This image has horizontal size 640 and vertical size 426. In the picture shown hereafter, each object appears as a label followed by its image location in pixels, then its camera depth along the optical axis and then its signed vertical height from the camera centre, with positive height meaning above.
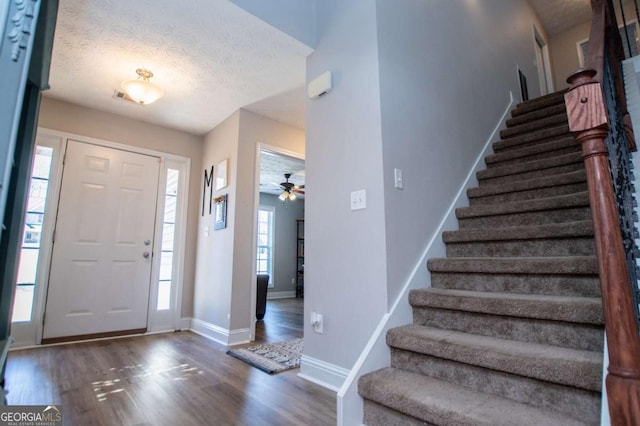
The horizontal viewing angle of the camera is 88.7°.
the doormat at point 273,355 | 2.63 -0.87
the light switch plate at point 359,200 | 2.16 +0.38
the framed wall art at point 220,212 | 3.78 +0.53
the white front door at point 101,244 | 3.48 +0.16
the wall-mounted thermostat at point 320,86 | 2.55 +1.36
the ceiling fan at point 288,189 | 6.59 +1.40
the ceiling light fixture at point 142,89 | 2.97 +1.53
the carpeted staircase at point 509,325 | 1.29 -0.34
